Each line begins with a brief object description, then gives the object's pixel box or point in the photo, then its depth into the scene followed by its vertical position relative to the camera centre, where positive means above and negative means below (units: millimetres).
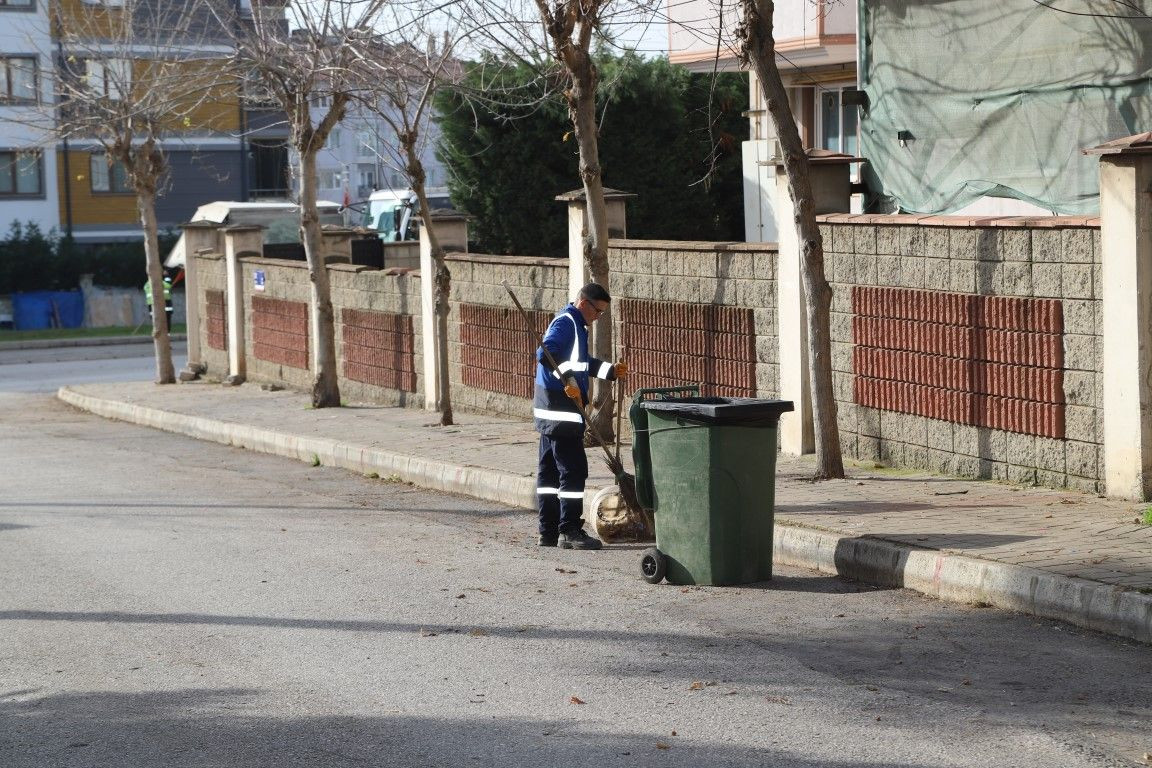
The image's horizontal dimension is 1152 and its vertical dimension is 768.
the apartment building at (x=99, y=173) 46969 +4280
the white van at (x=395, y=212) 34844 +2076
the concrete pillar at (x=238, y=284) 24875 +315
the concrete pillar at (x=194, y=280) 27094 +433
